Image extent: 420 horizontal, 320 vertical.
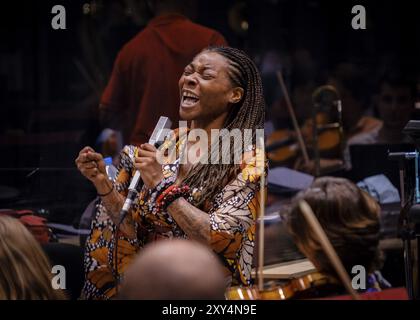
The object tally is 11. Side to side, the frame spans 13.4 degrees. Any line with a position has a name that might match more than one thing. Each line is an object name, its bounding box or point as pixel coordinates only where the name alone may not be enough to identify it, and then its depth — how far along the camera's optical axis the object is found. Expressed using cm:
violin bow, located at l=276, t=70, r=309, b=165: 1223
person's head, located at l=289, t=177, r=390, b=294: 800
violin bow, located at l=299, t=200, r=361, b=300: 491
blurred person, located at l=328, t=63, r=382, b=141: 1237
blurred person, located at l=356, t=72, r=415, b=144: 1164
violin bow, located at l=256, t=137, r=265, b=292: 632
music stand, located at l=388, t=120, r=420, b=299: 816
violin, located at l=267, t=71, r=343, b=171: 1213
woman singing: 630
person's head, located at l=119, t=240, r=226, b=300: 402
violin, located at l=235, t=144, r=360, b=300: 621
